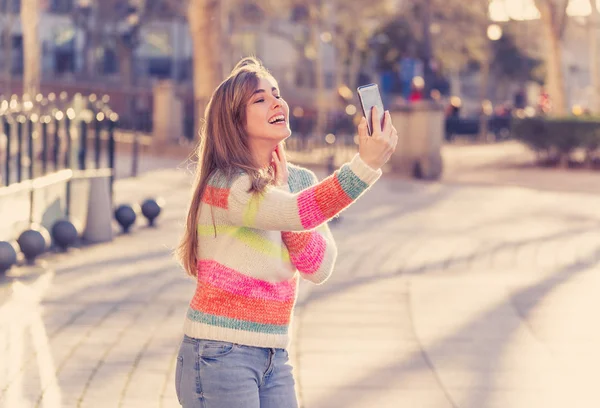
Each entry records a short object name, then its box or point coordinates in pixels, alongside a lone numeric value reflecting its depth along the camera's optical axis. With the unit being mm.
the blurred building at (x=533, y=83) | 52969
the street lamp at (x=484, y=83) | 38781
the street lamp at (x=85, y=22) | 51719
